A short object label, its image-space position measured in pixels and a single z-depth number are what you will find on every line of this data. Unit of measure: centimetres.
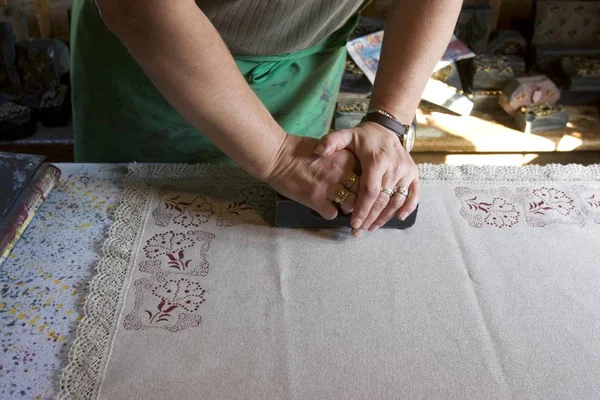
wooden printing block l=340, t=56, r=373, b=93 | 193
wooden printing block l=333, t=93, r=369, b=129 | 187
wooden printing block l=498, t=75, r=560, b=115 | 192
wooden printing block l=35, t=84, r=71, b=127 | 198
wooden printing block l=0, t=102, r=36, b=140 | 192
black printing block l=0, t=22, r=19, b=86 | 188
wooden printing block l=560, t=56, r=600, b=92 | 193
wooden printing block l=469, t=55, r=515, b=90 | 197
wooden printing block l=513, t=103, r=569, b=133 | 190
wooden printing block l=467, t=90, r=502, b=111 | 200
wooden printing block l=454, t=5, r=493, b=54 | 201
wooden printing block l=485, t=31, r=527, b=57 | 204
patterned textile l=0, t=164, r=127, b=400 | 64
